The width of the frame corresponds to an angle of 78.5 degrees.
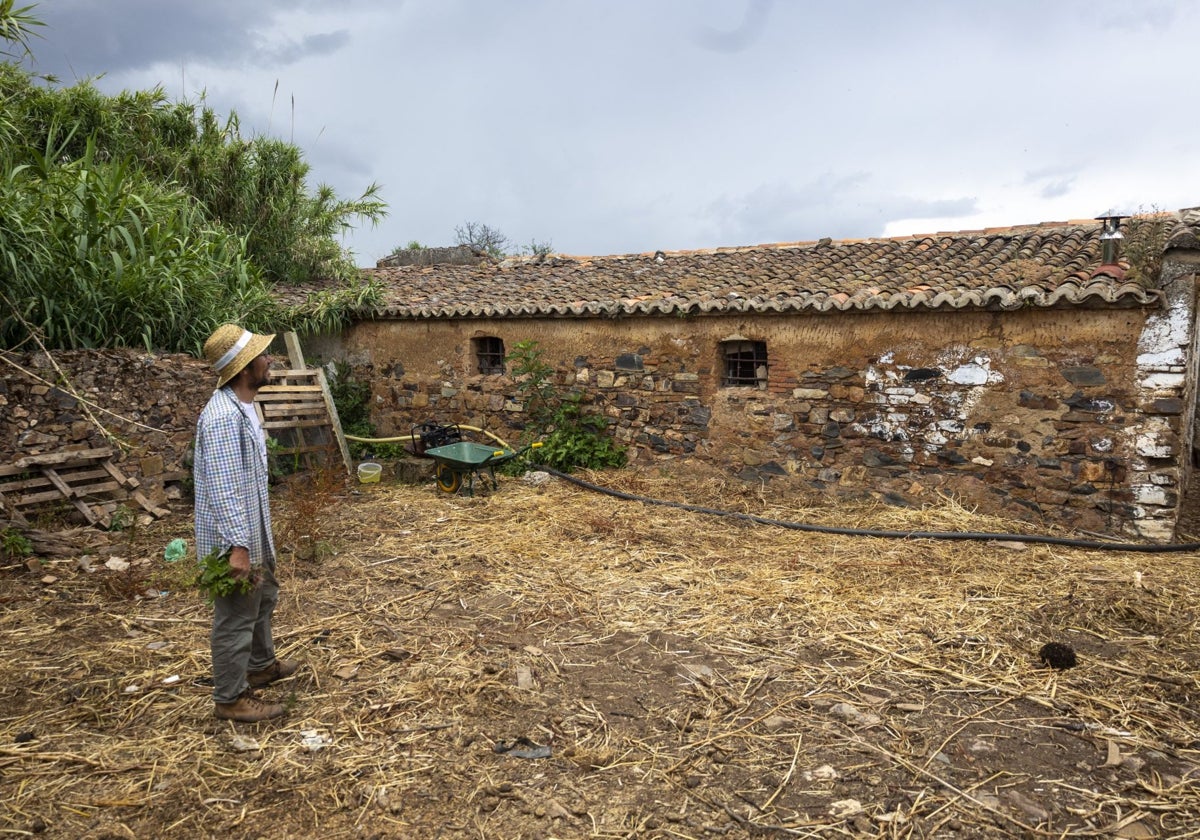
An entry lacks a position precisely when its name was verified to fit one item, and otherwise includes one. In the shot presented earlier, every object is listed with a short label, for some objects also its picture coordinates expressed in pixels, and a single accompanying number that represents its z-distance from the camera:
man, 3.48
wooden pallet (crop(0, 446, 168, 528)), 6.70
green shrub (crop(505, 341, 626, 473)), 9.81
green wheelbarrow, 8.64
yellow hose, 9.89
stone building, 6.74
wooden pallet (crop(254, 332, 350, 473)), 9.84
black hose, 6.50
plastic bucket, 9.66
